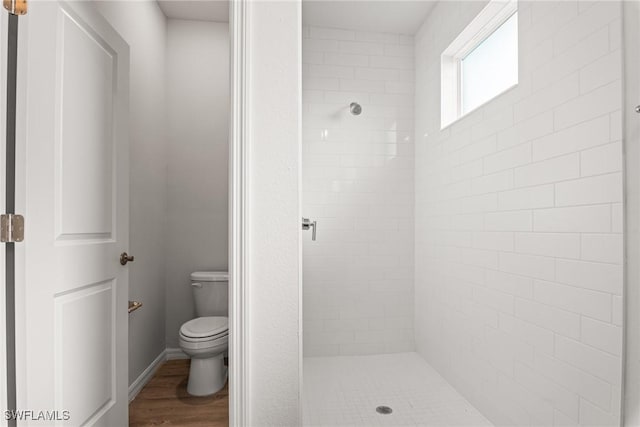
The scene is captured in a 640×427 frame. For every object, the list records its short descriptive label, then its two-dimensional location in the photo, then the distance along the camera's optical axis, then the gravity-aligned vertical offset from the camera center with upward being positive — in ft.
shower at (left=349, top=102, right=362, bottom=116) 9.17 +2.78
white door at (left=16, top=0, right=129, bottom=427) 3.83 +0.03
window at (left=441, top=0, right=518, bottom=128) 6.40 +3.21
